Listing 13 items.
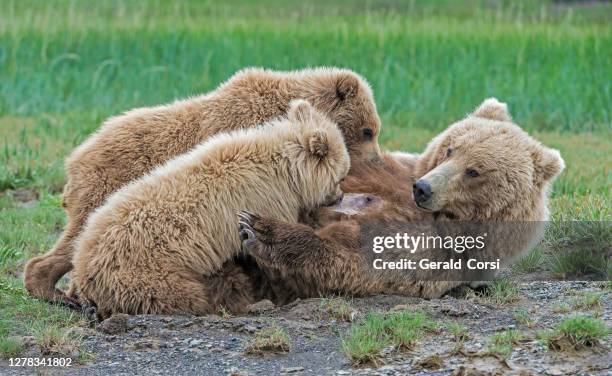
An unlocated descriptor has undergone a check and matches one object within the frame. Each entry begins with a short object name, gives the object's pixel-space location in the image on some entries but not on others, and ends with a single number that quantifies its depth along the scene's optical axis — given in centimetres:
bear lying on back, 1226
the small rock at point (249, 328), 1138
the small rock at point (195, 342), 1110
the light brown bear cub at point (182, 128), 1334
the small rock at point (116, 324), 1149
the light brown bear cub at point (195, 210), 1182
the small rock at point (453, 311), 1176
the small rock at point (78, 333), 1154
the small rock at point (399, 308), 1179
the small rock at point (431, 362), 1024
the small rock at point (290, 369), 1046
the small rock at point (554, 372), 991
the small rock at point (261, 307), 1234
